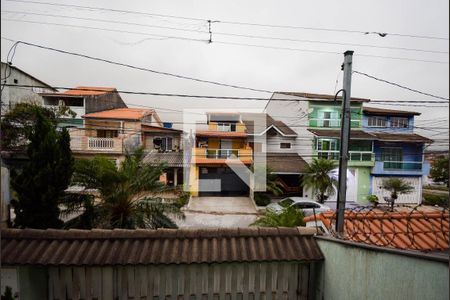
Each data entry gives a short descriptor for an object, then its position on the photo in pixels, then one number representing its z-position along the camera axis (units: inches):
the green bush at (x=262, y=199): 677.3
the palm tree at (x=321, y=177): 695.7
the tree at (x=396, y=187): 727.1
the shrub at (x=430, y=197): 728.3
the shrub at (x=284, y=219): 344.8
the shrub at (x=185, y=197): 671.6
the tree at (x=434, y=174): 671.5
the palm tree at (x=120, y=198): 334.3
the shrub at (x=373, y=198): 734.5
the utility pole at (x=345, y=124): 245.1
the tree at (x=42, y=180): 269.6
